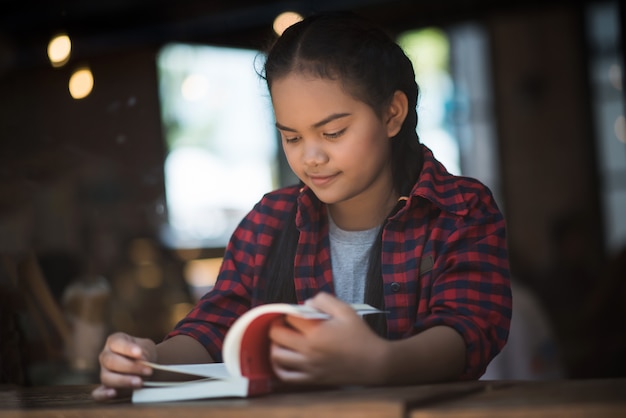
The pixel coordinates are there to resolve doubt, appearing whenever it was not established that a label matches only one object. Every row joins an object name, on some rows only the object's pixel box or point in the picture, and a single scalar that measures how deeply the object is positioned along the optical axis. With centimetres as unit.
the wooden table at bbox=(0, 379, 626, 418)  131
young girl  154
